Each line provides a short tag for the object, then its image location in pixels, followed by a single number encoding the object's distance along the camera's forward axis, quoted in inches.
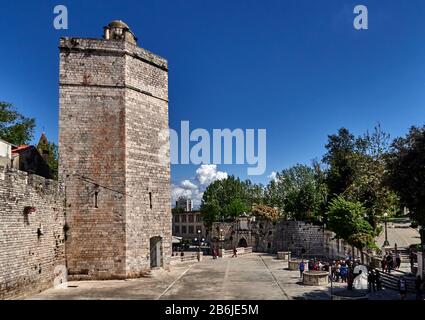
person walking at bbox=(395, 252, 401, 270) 879.6
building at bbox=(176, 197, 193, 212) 3374.3
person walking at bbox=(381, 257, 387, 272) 833.7
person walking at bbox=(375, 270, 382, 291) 697.0
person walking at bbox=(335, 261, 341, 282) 811.4
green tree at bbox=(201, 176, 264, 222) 2529.5
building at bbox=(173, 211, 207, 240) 3149.6
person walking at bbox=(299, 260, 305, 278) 866.3
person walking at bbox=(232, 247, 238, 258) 1453.7
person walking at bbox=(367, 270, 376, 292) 693.9
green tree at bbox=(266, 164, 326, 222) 1681.8
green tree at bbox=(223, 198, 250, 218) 2514.6
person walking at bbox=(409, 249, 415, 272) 807.7
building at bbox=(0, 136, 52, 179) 793.6
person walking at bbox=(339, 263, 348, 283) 787.4
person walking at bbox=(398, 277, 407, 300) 591.8
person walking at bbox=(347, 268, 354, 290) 674.8
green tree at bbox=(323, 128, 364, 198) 1562.5
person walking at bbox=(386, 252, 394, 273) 812.5
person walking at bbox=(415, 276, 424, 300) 595.8
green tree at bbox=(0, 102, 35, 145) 1330.0
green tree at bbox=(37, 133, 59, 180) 1381.6
